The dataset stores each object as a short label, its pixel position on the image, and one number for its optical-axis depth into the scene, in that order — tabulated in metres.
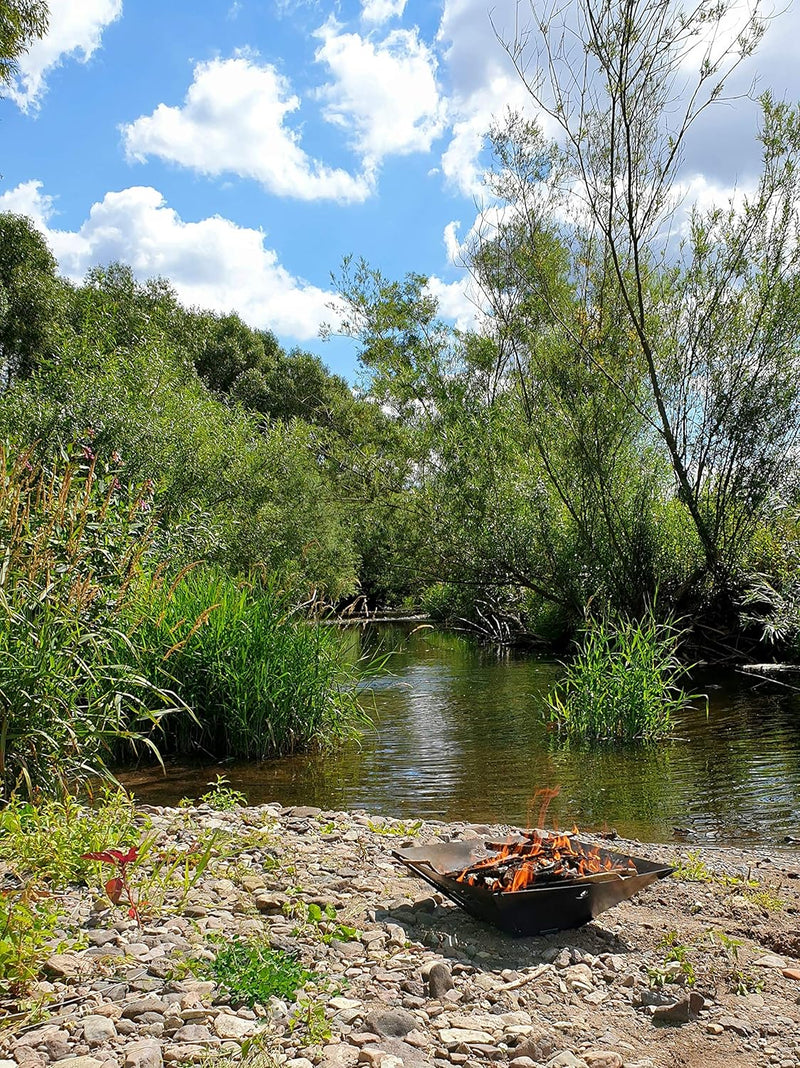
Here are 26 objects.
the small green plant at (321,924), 3.37
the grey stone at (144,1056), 2.38
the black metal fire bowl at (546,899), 3.52
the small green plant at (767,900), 4.10
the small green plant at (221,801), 5.53
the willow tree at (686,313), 13.59
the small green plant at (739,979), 3.20
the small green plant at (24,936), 2.74
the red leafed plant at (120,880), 3.31
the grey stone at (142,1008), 2.68
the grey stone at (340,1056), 2.50
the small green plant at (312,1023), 2.61
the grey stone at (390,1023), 2.73
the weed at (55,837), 3.61
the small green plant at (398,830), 5.10
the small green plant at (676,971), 3.24
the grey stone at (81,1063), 2.38
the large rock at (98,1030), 2.52
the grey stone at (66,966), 2.85
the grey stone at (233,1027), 2.58
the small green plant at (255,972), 2.81
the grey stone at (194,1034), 2.54
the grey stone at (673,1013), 2.97
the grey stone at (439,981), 3.05
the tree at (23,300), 29.34
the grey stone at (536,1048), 2.71
